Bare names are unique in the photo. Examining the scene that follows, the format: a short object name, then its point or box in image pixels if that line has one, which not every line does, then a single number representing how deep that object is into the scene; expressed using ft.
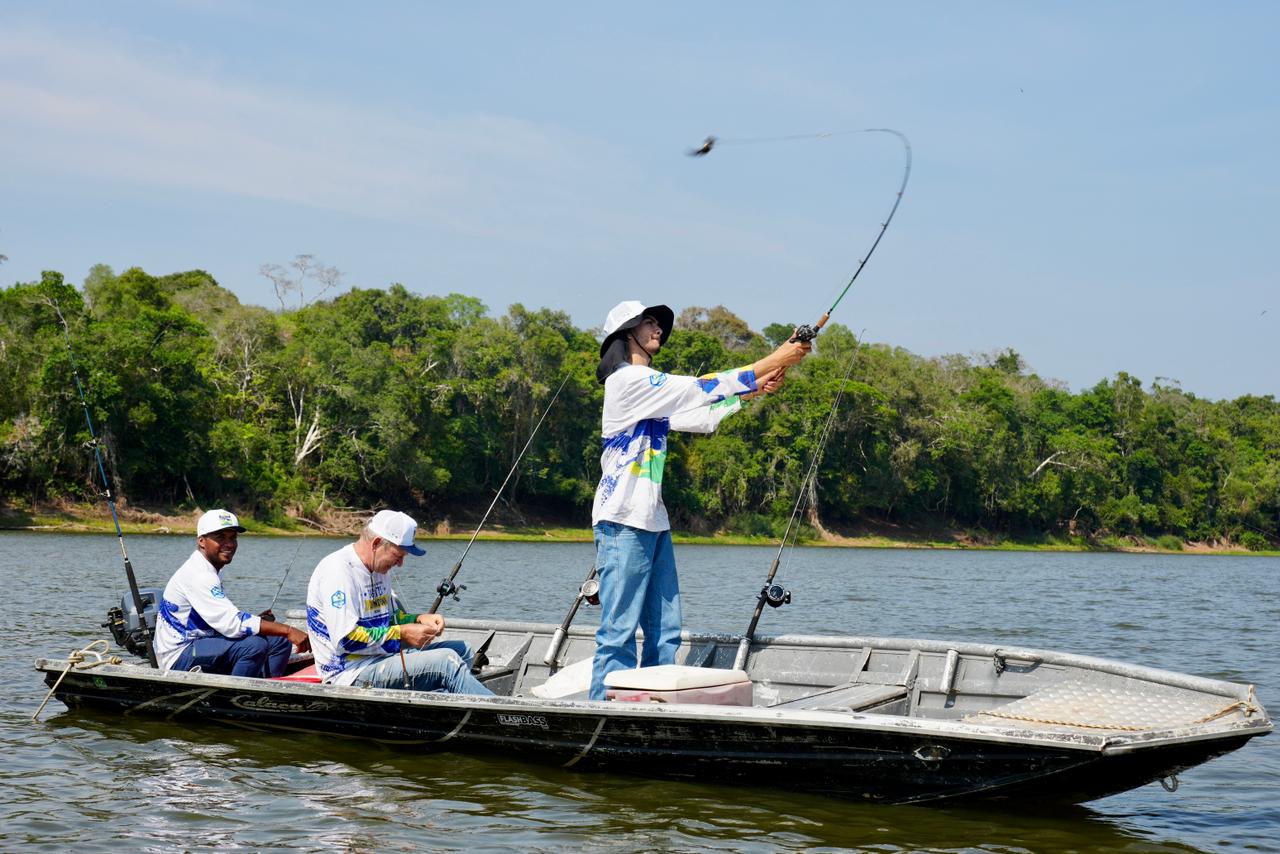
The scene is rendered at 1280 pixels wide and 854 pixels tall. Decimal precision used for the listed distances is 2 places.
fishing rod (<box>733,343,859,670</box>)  46.96
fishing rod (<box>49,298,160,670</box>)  48.98
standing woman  39.73
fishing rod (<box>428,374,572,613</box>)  51.57
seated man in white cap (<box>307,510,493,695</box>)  41.86
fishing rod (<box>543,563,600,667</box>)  45.68
